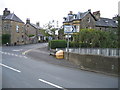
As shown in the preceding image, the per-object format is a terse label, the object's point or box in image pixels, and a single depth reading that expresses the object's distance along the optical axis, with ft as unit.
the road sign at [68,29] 36.88
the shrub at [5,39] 97.61
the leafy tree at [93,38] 46.34
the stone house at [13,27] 101.98
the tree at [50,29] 109.03
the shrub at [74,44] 70.67
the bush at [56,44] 69.22
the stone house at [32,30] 146.51
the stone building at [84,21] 98.21
